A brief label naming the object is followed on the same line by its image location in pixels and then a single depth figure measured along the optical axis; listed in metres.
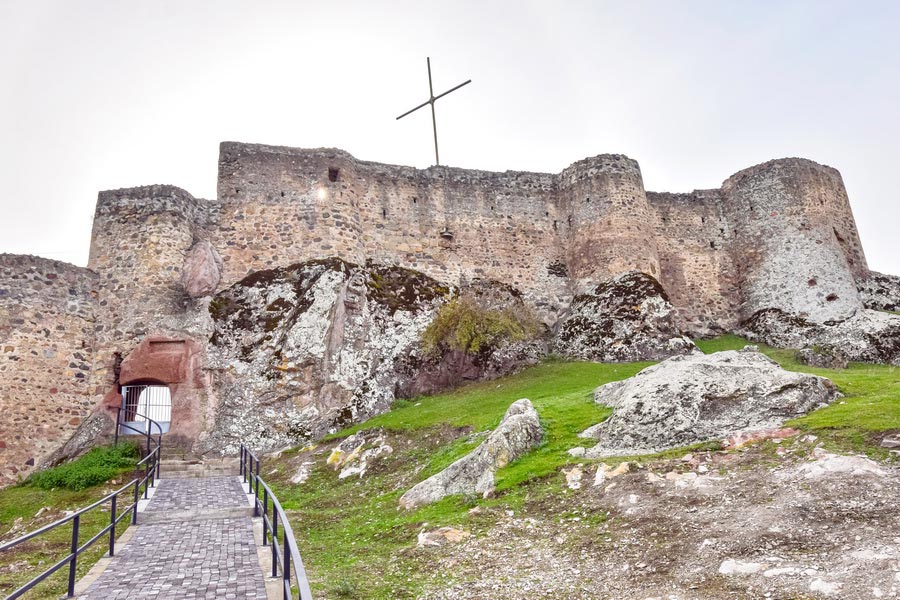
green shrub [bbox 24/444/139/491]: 15.94
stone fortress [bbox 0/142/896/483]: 18.98
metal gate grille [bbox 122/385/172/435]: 19.20
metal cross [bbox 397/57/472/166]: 29.14
